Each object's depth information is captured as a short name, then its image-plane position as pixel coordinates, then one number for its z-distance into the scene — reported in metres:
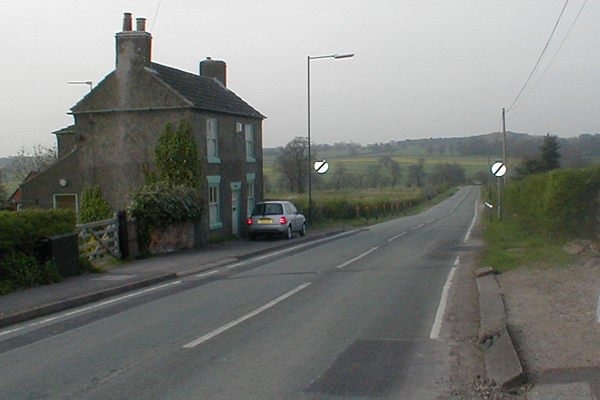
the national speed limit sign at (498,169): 38.41
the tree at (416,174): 136.75
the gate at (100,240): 21.94
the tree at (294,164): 77.81
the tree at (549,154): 56.84
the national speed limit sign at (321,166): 43.72
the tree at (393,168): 128.00
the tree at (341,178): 110.01
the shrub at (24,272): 16.69
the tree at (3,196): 36.04
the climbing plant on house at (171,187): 25.61
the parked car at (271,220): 32.88
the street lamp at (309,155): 37.95
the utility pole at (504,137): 44.19
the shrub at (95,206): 31.06
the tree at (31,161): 61.12
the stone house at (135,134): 29.98
